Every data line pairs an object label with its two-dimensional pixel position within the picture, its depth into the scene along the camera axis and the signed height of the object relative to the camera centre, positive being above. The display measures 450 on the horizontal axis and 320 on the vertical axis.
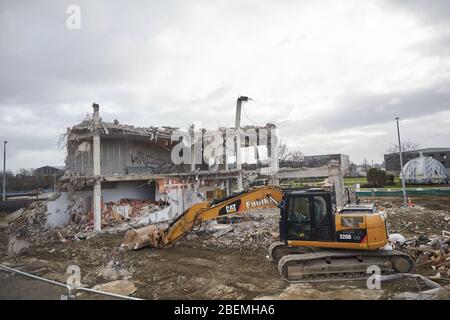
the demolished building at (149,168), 17.78 +1.10
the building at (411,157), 57.34 +3.09
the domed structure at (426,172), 39.42 +0.13
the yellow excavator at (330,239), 8.06 -1.59
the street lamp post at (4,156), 32.33 +3.38
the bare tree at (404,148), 64.06 +5.24
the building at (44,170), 59.16 +3.44
